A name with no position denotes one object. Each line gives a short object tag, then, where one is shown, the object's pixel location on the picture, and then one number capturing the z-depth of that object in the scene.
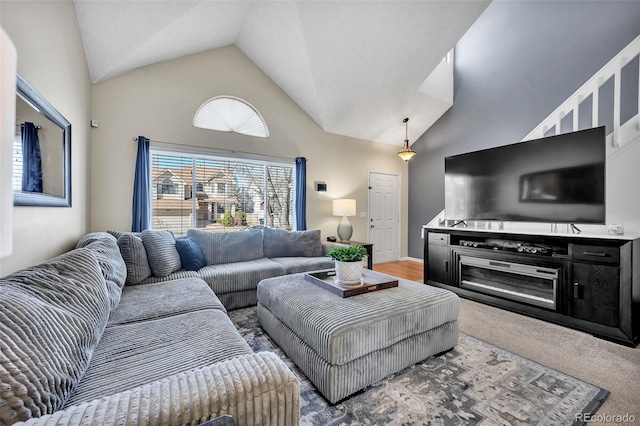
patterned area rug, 1.38
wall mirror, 1.49
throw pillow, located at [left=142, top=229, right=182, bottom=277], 2.59
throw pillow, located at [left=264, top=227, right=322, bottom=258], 3.69
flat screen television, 2.56
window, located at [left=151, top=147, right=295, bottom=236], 3.59
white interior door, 5.48
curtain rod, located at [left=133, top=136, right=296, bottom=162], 3.46
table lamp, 4.61
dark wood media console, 2.19
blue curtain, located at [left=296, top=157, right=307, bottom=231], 4.45
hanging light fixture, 4.73
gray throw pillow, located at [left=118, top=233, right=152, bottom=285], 2.40
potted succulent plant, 2.07
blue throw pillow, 2.84
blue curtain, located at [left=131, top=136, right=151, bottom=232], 3.25
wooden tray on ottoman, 1.95
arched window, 3.79
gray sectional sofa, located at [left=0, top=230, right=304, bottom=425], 0.67
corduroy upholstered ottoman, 1.47
